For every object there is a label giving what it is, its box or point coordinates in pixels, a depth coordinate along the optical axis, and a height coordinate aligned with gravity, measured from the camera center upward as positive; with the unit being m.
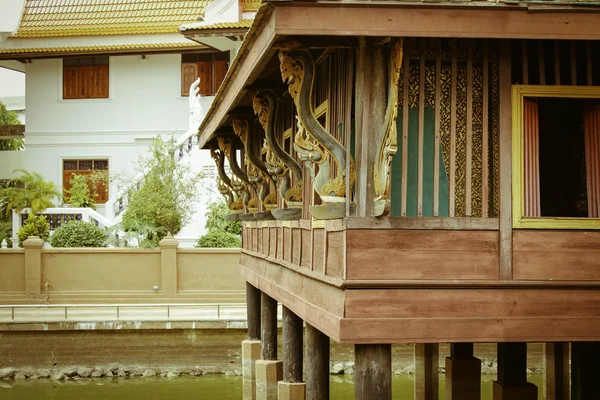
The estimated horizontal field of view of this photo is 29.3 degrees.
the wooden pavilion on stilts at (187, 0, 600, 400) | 8.00 +0.46
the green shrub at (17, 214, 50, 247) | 29.34 +0.13
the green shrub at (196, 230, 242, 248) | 28.03 -0.18
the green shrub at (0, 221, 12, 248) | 31.34 +0.10
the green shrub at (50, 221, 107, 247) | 28.48 -0.05
